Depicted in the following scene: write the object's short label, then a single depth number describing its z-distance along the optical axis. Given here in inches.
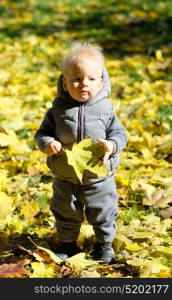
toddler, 168.1
